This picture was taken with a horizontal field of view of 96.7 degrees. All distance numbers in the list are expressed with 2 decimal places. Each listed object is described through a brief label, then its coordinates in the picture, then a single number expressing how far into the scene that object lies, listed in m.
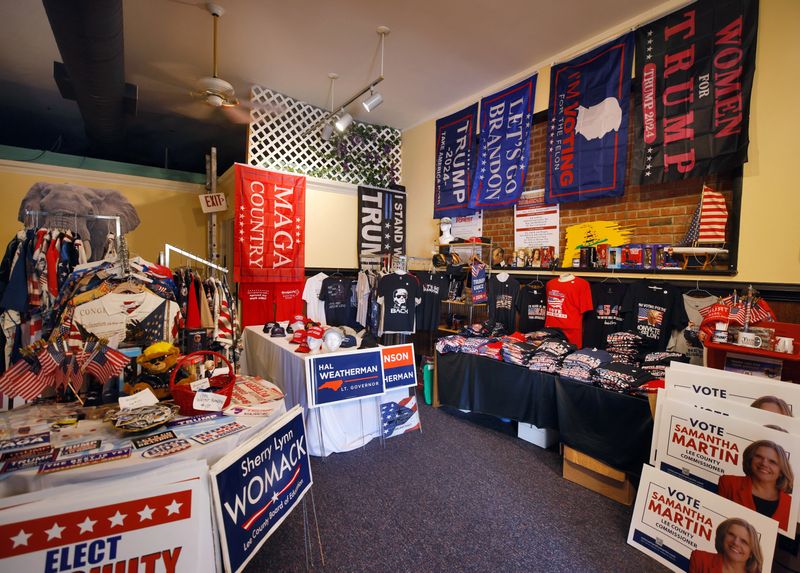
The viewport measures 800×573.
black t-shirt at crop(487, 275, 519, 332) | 3.55
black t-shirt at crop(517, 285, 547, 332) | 3.37
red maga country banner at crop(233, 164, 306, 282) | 3.95
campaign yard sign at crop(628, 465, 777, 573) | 1.42
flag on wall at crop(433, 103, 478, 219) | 4.25
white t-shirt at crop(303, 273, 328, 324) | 4.34
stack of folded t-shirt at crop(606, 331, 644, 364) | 2.62
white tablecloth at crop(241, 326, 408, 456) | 2.52
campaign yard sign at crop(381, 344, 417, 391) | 2.67
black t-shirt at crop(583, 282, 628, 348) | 2.87
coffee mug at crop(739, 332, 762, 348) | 1.78
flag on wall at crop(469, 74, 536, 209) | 3.63
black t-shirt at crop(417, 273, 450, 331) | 4.13
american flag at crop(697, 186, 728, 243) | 2.41
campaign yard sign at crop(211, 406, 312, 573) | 1.14
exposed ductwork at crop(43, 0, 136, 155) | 2.12
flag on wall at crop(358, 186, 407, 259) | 4.88
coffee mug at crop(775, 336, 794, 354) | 1.69
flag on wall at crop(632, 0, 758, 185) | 2.29
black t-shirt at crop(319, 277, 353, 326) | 4.25
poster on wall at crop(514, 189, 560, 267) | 3.48
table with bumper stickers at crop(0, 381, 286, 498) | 1.00
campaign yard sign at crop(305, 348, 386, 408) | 2.32
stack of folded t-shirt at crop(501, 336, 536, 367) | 2.83
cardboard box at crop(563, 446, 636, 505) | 2.13
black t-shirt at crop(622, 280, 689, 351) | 2.54
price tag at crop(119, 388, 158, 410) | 1.36
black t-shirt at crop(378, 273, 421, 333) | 3.93
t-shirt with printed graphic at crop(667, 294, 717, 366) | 2.43
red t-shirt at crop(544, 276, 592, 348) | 3.04
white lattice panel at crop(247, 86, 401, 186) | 4.21
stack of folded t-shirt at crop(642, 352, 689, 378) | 2.30
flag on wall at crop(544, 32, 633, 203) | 2.93
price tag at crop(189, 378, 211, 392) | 1.50
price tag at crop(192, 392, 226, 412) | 1.40
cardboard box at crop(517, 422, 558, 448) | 2.78
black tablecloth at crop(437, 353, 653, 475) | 2.13
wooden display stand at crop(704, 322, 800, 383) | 1.74
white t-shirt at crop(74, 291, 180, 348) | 1.80
